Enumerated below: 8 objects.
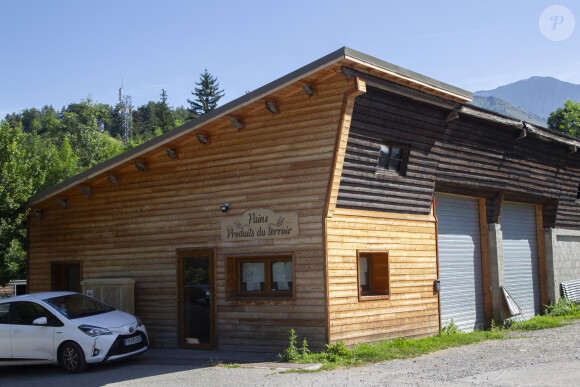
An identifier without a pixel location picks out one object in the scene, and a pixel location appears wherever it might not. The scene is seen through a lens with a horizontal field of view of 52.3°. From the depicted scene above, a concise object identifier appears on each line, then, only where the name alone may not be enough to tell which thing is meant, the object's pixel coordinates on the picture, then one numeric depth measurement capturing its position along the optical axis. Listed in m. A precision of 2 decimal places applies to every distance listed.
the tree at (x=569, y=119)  42.69
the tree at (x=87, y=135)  45.25
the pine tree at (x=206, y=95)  74.44
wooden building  11.66
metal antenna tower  83.97
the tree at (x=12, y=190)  15.73
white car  11.07
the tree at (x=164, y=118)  77.06
